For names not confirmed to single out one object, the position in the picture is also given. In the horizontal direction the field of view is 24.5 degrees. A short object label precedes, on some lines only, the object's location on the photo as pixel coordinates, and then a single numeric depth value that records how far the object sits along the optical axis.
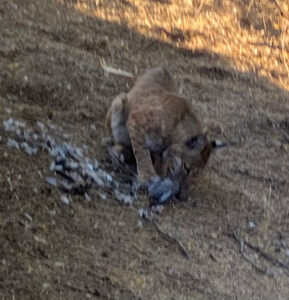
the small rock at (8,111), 5.67
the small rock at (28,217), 4.65
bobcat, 5.47
